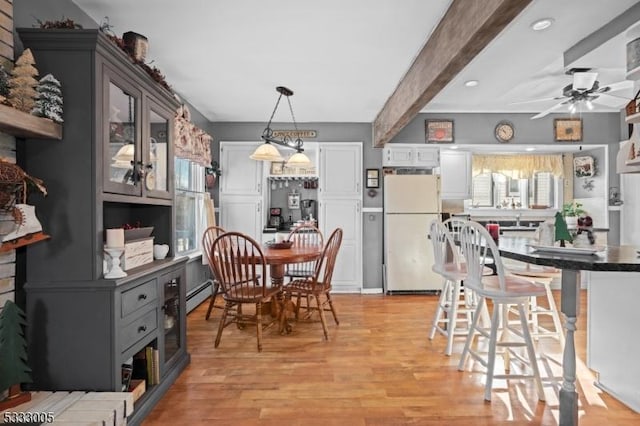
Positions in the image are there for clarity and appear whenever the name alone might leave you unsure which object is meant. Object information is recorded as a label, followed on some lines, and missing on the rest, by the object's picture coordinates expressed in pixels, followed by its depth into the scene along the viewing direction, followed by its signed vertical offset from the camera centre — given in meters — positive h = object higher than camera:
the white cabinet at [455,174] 5.12 +0.54
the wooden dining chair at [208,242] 3.35 -0.33
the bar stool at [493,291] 2.02 -0.48
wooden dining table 2.98 -0.43
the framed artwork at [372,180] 4.98 +0.43
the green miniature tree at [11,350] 1.45 -0.60
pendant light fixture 3.41 +0.60
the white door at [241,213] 4.94 -0.05
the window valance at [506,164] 5.45 +0.74
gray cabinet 1.65 -0.13
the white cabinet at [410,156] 4.96 +0.78
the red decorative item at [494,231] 2.59 -0.15
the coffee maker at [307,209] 5.45 +0.01
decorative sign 5.03 +1.10
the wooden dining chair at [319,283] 3.22 -0.71
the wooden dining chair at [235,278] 2.81 -0.58
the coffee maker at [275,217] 5.25 -0.12
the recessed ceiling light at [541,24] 2.38 +1.31
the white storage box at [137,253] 1.92 -0.26
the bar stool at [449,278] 2.72 -0.52
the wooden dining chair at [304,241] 3.71 -0.39
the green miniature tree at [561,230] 1.90 -0.11
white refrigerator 4.71 -0.26
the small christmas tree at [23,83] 1.48 +0.54
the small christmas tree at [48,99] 1.55 +0.49
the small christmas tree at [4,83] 1.43 +0.52
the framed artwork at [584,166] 5.04 +0.66
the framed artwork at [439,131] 4.93 +1.13
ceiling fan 3.10 +1.15
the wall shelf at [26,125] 1.35 +0.35
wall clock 4.90 +1.12
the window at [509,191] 5.60 +0.32
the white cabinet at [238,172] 4.96 +0.53
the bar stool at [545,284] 2.67 -0.59
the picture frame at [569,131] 4.90 +1.13
